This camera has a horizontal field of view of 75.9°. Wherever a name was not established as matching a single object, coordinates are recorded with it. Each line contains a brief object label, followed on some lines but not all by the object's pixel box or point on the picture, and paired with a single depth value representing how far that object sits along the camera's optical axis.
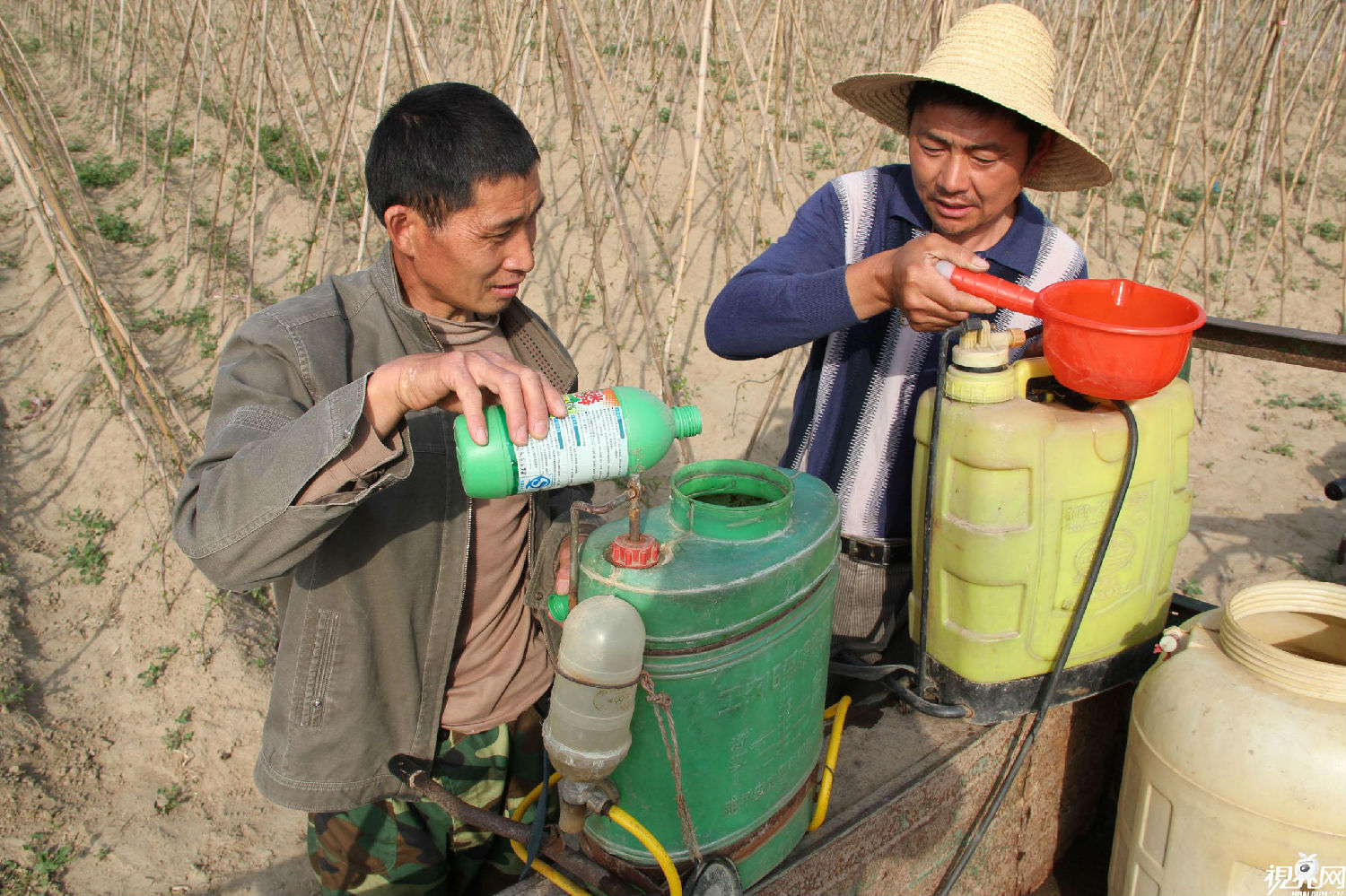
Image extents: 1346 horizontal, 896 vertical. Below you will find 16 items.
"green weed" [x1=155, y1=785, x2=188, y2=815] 2.96
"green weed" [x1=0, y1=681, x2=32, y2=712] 3.05
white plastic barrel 1.27
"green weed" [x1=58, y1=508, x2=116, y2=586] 3.83
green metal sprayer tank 1.05
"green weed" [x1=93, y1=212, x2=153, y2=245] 6.75
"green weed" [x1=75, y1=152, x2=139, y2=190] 7.40
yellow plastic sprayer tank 1.46
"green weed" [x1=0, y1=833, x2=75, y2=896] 2.61
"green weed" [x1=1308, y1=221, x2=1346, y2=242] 7.73
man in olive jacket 1.27
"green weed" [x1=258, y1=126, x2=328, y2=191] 6.96
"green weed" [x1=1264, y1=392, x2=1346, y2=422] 5.55
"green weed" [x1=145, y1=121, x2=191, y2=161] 8.11
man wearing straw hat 1.56
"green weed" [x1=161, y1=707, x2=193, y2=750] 3.15
